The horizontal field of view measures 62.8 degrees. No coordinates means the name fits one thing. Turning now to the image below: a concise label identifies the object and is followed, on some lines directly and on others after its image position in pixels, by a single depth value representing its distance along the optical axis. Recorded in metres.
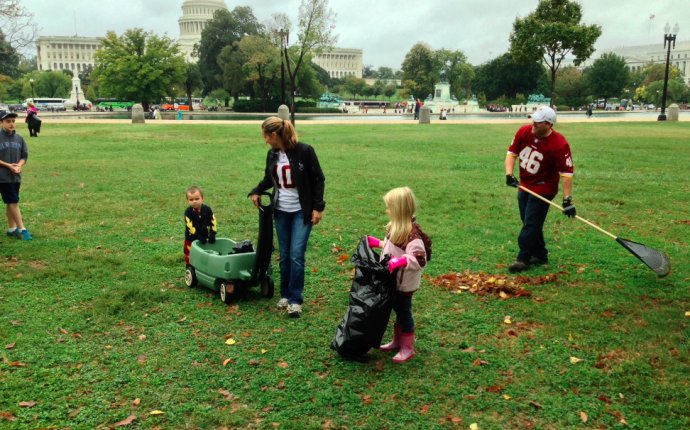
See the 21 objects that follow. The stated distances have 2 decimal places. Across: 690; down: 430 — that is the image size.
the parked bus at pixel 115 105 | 79.86
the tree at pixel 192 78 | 84.38
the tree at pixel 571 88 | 89.56
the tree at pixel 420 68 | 90.25
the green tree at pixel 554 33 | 41.56
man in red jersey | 6.46
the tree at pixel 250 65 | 64.06
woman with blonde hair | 5.25
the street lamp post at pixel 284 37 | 30.53
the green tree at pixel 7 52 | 19.73
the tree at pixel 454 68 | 90.25
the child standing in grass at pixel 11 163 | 7.78
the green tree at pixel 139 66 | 63.91
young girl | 4.31
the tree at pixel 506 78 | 88.44
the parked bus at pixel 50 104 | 82.59
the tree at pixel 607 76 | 87.31
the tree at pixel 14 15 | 17.92
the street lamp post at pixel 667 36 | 39.00
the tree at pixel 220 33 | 80.31
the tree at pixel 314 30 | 36.56
